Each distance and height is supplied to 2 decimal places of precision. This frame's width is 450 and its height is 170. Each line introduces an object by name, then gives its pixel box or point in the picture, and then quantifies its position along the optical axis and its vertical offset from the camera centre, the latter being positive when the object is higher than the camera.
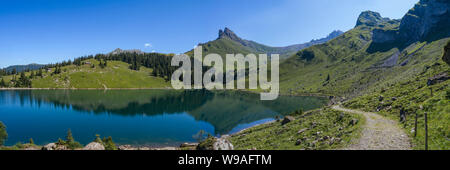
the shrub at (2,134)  43.03 -11.25
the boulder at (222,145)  22.62 -7.34
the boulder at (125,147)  44.24 -14.72
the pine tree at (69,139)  36.62 -10.54
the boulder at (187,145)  47.08 -15.10
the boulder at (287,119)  51.14 -10.08
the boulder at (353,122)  31.45 -6.71
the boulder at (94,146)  29.55 -9.68
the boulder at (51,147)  33.03 -11.04
